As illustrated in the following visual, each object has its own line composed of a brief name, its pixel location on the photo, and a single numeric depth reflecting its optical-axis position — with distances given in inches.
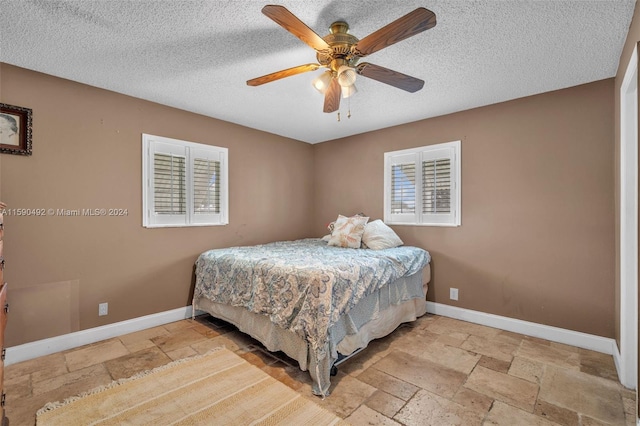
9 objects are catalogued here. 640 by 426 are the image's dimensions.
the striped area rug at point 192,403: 67.5
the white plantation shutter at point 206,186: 134.3
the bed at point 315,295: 79.8
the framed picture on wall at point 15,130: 90.1
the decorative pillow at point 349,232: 136.8
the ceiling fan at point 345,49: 56.6
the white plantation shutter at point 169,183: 122.1
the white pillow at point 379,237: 133.7
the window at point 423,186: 132.6
